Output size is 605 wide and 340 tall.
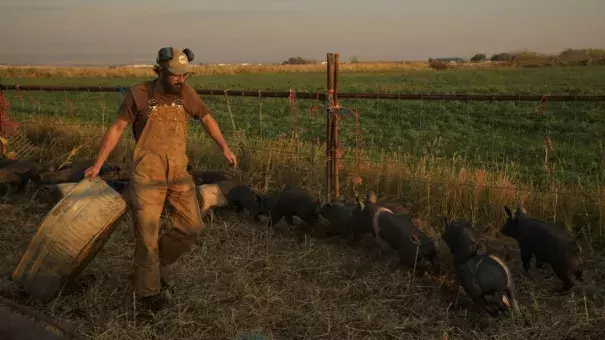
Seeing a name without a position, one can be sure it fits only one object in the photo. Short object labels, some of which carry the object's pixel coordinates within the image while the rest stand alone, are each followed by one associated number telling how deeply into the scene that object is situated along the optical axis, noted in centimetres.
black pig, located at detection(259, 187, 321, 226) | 640
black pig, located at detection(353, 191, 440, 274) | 509
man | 438
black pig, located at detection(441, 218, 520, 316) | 420
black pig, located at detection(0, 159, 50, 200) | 775
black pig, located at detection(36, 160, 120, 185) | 757
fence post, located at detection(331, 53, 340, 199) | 694
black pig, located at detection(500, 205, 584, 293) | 477
